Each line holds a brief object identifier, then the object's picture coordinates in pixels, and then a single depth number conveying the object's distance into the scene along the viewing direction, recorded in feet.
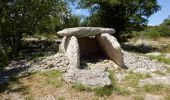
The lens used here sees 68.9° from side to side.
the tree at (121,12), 27.65
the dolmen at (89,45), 17.94
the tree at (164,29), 47.70
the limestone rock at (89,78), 14.89
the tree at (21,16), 22.94
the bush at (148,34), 41.60
